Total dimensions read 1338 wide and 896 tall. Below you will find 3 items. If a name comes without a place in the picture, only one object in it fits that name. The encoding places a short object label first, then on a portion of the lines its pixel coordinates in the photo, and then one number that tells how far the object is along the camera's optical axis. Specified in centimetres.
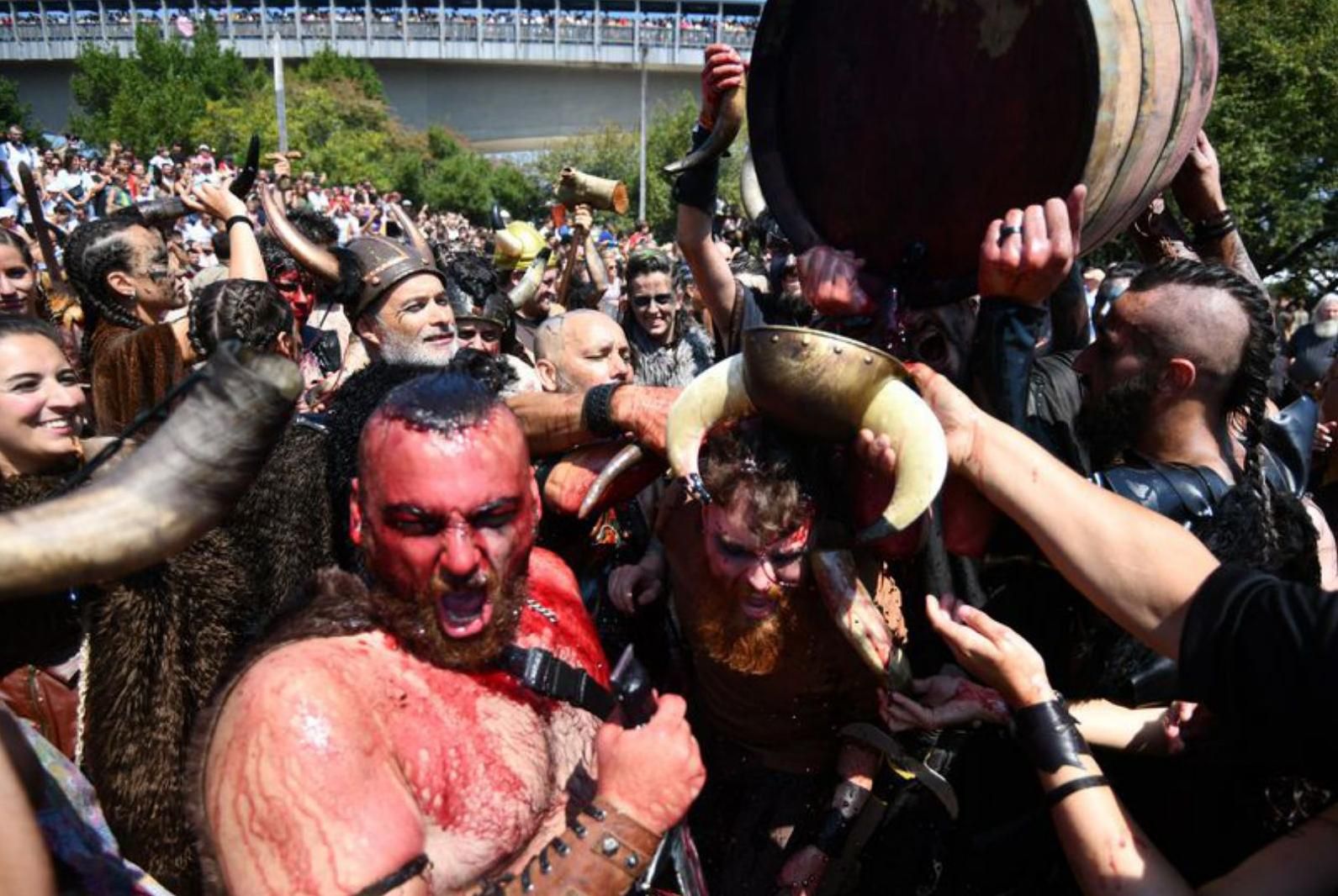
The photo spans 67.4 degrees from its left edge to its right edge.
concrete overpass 6756
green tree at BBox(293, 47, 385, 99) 5738
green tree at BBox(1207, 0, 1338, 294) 1495
